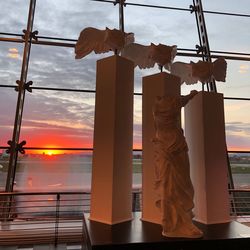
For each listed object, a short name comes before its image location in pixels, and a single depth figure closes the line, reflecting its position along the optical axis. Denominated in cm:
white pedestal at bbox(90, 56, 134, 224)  248
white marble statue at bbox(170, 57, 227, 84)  284
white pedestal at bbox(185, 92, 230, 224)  266
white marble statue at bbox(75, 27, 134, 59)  268
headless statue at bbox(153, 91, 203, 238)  200
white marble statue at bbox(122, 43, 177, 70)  279
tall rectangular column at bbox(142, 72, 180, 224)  257
